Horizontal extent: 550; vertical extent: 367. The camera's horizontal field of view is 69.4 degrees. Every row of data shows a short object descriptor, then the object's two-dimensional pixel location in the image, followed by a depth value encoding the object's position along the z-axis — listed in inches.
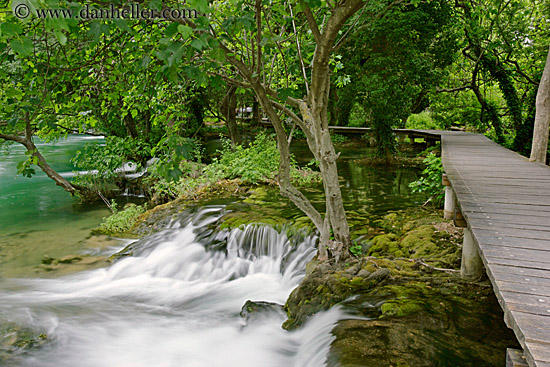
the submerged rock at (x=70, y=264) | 310.7
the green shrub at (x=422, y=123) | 905.5
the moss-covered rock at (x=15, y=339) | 192.9
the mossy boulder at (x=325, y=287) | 198.2
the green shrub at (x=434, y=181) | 315.9
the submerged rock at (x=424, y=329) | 143.7
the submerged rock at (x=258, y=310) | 217.6
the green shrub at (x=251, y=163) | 457.7
